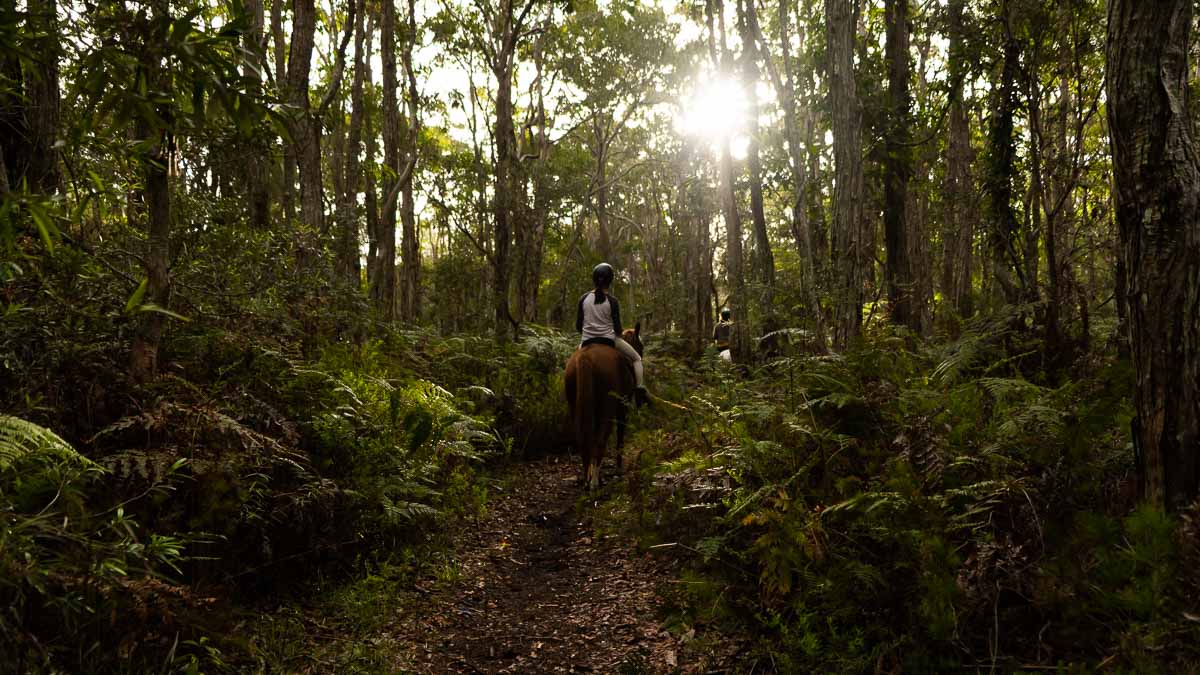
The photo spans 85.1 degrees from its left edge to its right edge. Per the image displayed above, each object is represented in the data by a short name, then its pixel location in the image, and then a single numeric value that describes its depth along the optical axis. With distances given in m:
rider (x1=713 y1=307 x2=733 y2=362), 15.54
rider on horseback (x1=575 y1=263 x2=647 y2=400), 7.91
